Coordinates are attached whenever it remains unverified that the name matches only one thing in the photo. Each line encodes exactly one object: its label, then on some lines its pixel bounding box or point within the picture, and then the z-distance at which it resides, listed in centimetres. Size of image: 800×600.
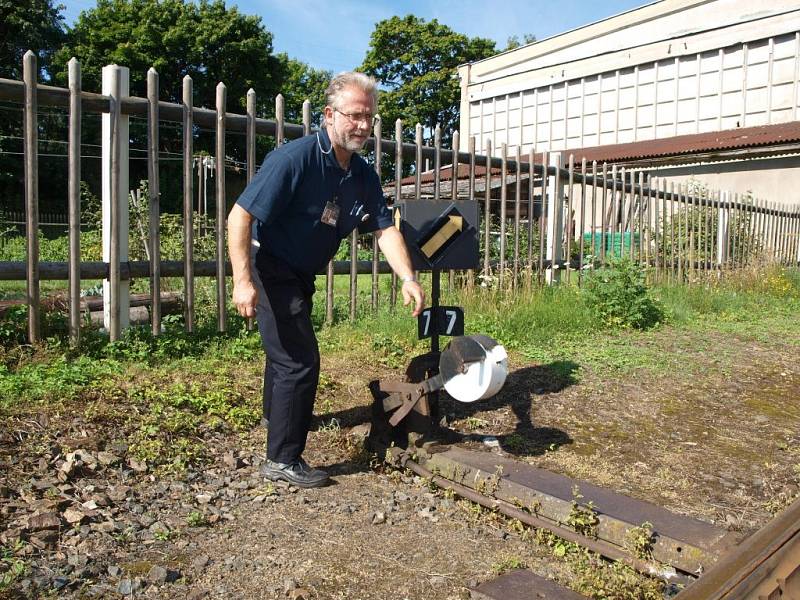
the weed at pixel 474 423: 462
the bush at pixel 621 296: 783
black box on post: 407
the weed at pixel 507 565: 280
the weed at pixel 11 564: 249
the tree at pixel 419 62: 4912
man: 351
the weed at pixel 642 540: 286
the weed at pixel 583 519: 305
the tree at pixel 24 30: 3077
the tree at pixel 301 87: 4925
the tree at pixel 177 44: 3722
